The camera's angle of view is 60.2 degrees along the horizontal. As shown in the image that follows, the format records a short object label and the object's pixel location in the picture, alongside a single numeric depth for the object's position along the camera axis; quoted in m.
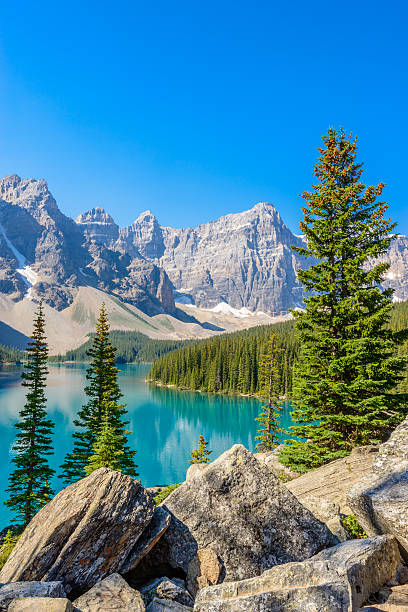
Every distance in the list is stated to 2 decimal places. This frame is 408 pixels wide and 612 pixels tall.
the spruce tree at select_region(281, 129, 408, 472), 14.17
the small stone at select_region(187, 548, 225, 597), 6.53
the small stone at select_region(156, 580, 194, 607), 5.82
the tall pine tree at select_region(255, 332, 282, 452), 36.30
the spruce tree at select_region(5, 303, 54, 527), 24.30
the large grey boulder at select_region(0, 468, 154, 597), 6.05
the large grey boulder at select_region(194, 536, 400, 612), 4.43
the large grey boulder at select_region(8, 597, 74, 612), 4.47
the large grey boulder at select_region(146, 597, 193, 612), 5.19
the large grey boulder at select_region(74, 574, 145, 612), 5.14
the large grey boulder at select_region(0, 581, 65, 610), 4.84
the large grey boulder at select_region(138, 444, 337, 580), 6.91
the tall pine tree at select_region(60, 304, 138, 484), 27.09
